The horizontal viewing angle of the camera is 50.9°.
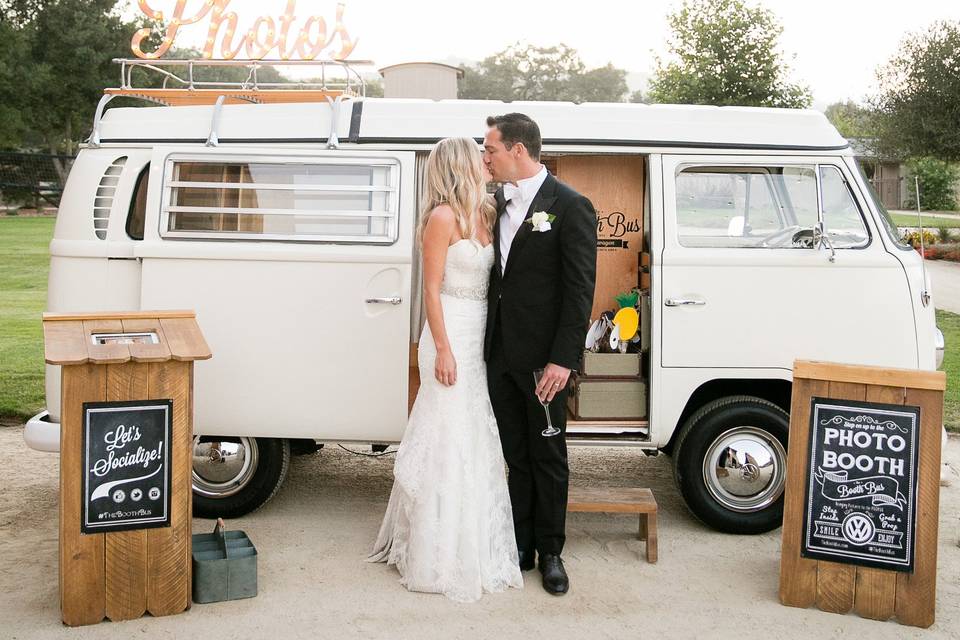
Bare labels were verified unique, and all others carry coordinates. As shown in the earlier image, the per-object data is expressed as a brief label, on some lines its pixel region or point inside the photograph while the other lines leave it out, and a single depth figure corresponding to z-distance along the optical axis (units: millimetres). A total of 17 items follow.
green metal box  4543
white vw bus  5414
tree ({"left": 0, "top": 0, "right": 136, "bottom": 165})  41219
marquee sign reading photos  8852
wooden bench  5215
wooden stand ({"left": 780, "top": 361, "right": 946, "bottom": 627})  4465
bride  4703
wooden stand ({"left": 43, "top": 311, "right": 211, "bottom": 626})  4227
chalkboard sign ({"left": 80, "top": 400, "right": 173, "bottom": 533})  4266
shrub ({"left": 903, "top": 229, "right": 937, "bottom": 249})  26731
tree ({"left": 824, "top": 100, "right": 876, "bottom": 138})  26906
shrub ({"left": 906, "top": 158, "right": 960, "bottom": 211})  42156
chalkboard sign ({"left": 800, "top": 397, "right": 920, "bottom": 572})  4516
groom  4598
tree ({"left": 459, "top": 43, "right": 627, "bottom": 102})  82000
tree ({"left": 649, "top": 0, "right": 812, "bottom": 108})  24406
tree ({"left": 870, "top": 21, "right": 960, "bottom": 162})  24641
